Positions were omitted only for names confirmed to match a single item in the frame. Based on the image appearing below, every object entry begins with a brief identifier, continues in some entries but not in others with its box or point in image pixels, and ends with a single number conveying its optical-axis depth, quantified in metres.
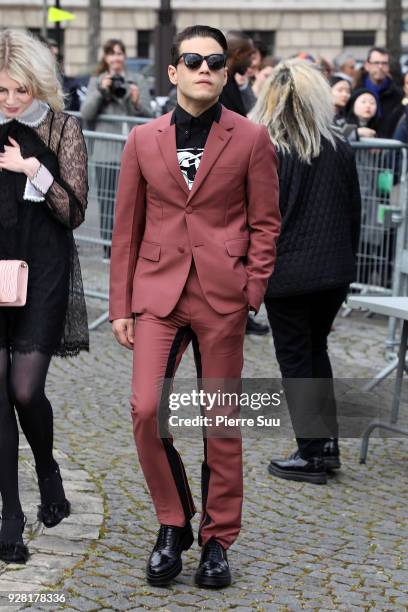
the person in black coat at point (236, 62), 9.82
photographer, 10.66
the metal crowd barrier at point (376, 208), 10.24
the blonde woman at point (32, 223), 5.26
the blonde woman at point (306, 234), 6.59
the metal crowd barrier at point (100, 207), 10.65
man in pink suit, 5.07
